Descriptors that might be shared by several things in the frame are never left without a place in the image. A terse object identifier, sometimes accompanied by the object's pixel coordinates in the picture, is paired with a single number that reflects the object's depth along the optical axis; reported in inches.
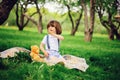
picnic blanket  355.5
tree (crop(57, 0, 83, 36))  1784.0
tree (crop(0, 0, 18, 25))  429.4
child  366.0
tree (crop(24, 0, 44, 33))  1630.2
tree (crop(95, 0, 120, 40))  1349.5
